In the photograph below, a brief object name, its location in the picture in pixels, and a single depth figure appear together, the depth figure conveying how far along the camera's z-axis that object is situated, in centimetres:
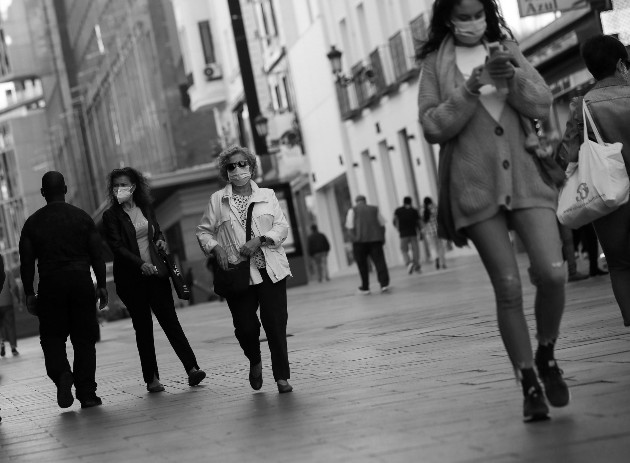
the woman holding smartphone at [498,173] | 709
